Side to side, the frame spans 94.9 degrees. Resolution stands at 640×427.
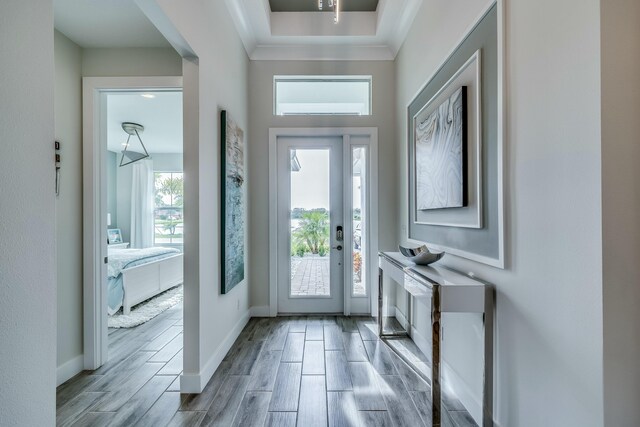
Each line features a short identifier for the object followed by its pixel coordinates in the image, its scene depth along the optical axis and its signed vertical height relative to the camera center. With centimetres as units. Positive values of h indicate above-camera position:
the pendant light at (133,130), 493 +151
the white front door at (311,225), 367 -13
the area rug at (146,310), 343 -124
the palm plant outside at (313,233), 369 -23
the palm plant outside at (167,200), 752 +41
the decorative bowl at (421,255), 207 -30
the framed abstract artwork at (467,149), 155 +42
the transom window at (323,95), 365 +151
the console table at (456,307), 157 -51
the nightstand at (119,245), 639 -64
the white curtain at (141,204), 712 +30
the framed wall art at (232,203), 254 +11
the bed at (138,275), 365 -82
